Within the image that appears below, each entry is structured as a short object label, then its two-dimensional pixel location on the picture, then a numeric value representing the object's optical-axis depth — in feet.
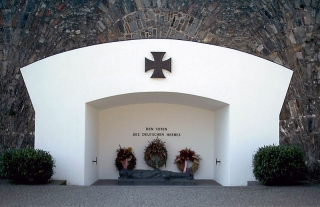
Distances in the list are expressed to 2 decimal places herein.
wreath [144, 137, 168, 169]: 32.52
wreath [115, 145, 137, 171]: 32.60
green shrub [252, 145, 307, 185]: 25.85
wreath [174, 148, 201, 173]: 32.65
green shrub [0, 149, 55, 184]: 26.00
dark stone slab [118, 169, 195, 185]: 30.26
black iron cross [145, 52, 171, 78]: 28.78
